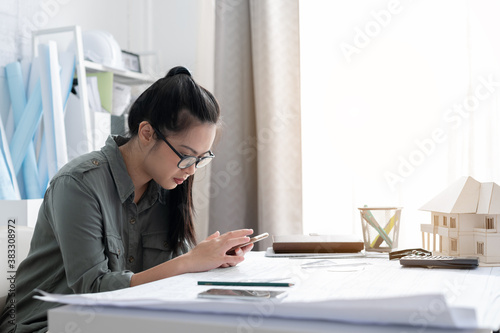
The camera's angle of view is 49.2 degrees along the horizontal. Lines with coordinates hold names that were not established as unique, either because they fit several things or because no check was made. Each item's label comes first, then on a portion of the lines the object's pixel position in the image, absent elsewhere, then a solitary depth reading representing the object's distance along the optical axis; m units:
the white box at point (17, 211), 1.98
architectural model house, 1.18
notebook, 1.33
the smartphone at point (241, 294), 0.74
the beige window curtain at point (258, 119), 2.35
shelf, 2.40
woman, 1.09
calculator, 1.06
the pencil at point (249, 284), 0.85
